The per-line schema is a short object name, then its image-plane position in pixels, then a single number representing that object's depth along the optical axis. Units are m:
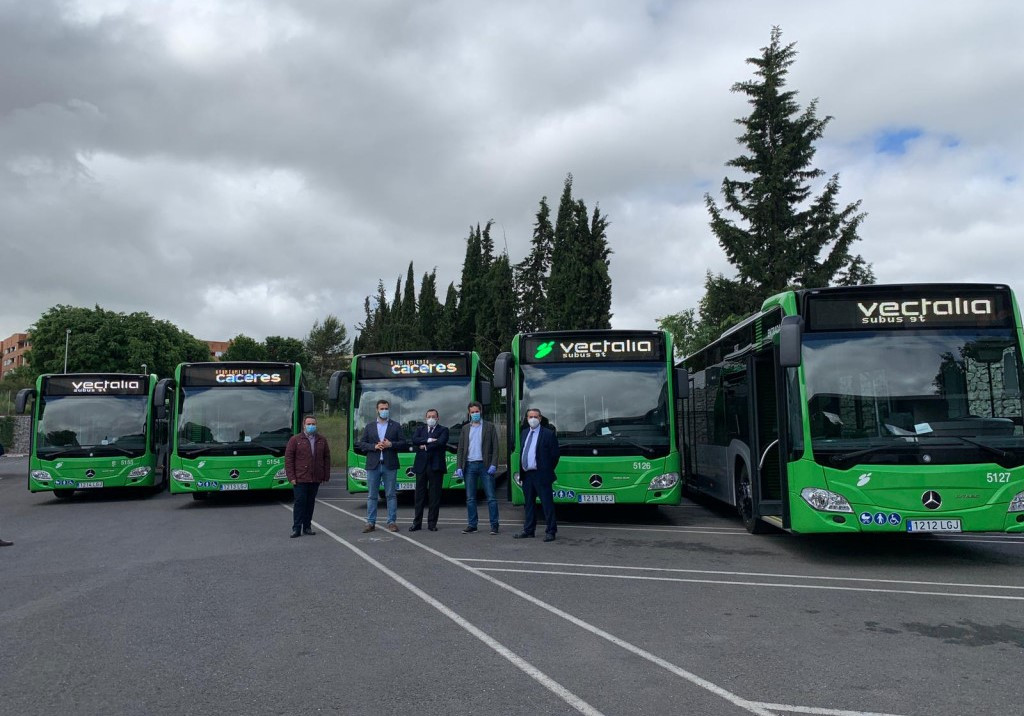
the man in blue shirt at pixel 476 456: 11.69
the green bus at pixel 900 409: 8.26
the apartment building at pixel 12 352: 132.50
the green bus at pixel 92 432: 17.20
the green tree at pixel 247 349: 96.38
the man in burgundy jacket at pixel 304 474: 11.50
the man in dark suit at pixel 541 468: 10.84
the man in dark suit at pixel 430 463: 11.71
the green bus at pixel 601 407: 11.99
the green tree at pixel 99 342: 70.25
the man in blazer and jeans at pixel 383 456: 11.69
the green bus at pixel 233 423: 15.68
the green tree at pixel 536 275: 46.78
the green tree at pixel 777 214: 29.36
